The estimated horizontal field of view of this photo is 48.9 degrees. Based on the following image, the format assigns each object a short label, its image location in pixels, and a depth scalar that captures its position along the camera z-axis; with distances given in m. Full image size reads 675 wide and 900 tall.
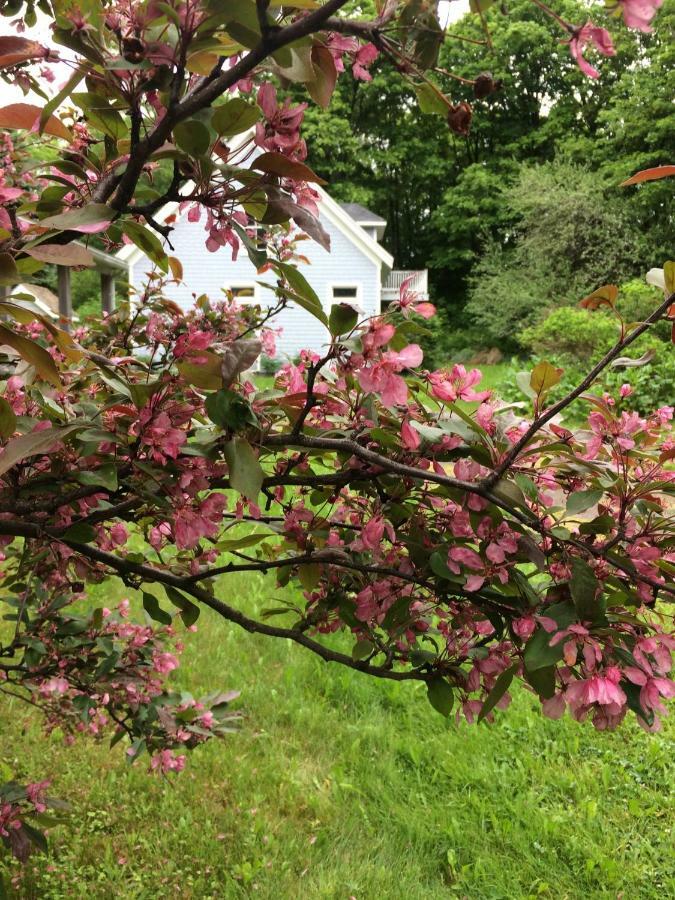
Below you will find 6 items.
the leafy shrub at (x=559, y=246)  17.62
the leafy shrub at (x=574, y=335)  10.45
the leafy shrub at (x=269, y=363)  13.67
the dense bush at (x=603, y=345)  8.09
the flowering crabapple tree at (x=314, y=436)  0.70
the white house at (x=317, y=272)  16.39
